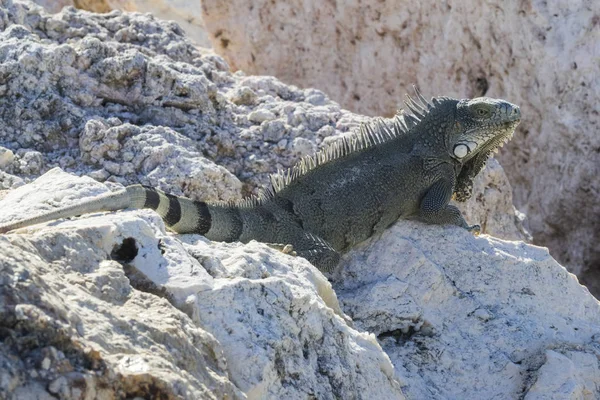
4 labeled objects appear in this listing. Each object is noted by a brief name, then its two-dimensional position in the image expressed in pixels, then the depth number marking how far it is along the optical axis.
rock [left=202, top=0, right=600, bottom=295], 15.31
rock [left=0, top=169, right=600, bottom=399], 4.95
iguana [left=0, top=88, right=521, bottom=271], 9.57
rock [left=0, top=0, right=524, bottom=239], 10.82
